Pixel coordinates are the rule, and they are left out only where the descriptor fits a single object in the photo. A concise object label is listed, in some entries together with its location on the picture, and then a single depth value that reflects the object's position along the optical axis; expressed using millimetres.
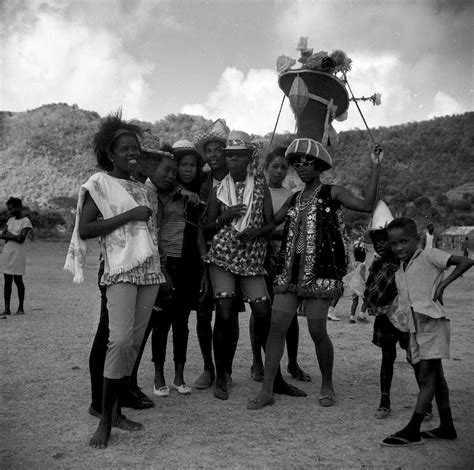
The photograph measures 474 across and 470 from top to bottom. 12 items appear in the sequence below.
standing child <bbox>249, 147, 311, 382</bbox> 4895
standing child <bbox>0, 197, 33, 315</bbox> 8719
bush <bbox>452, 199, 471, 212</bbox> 56781
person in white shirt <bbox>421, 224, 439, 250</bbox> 16759
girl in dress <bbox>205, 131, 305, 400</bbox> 4293
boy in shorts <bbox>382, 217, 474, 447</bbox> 3305
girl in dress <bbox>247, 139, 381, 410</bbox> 4051
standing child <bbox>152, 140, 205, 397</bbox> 4473
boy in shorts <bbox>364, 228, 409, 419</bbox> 3885
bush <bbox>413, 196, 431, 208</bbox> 55322
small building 37344
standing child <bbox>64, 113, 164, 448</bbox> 3342
